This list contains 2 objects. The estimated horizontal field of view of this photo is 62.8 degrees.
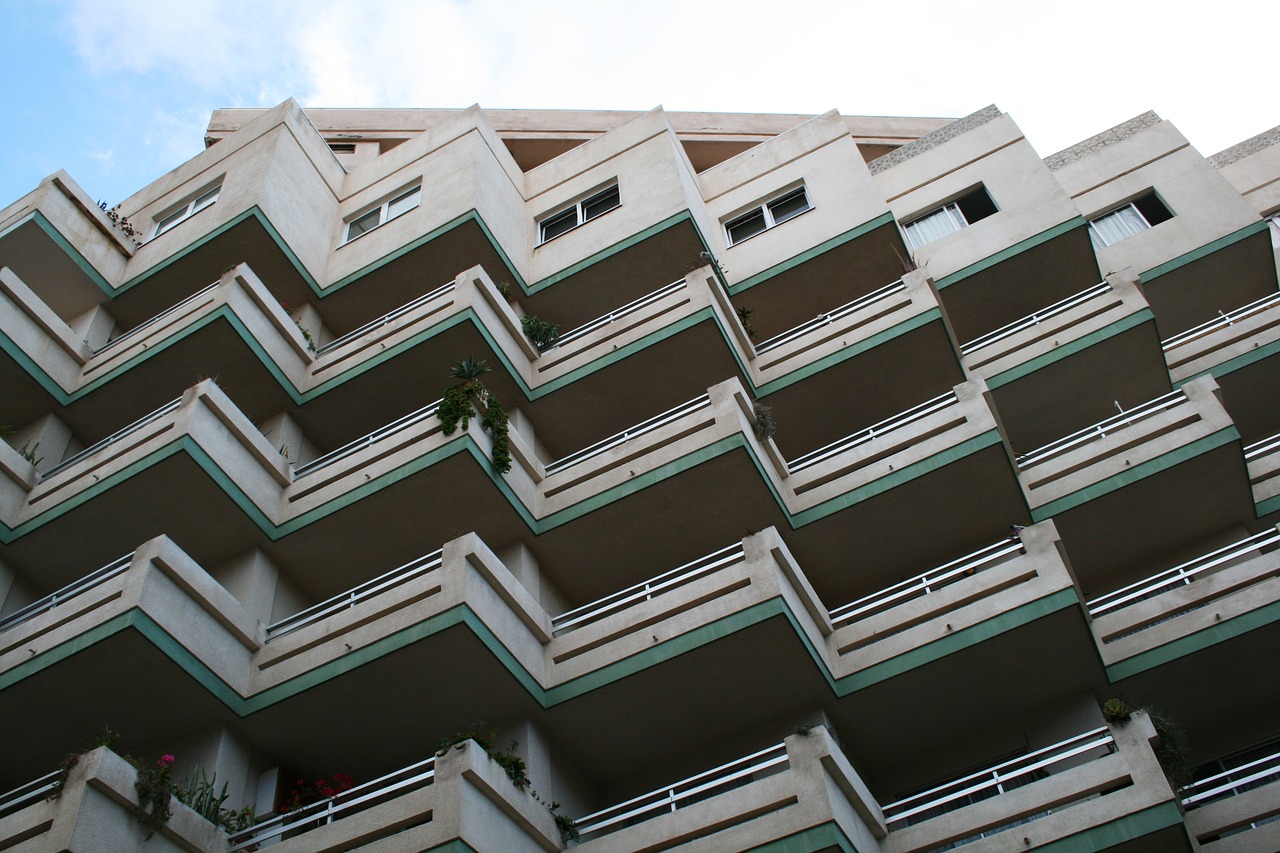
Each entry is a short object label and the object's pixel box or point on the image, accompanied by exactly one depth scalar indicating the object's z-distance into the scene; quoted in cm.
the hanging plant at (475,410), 1805
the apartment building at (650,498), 1478
